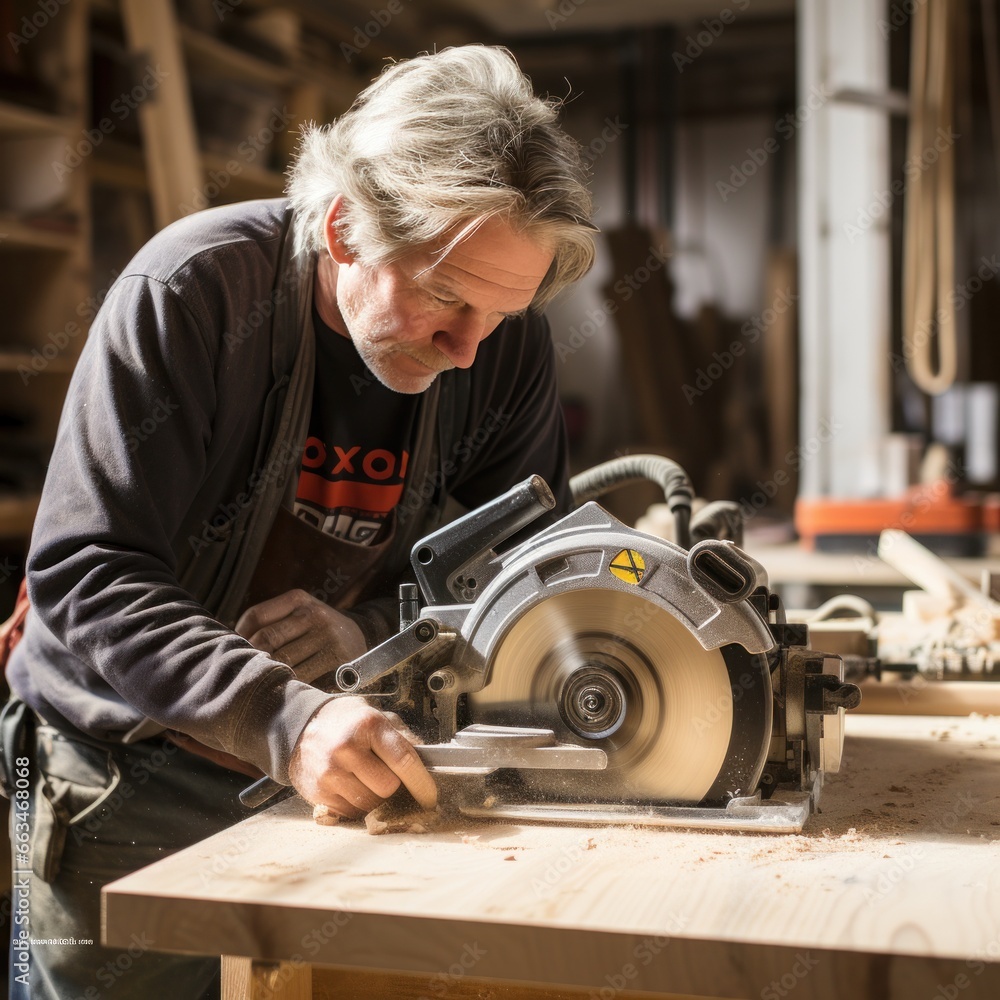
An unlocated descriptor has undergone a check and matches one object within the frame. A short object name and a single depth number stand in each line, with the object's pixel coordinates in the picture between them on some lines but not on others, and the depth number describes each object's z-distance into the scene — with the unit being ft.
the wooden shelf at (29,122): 11.93
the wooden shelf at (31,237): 12.05
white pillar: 12.81
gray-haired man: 4.26
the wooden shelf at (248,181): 14.92
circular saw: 4.16
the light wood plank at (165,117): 13.57
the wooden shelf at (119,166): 13.99
